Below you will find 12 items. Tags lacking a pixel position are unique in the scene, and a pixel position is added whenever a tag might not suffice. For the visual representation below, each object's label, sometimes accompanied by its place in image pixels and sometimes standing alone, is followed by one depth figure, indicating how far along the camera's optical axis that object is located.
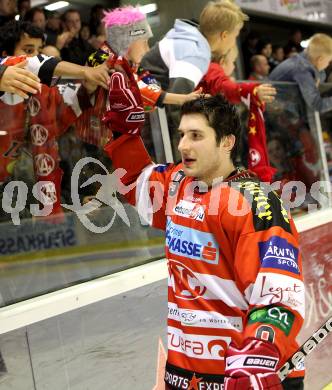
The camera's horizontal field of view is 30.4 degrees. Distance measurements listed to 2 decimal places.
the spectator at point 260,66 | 5.47
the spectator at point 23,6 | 4.04
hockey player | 1.39
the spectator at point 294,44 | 7.20
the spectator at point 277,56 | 6.25
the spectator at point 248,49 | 6.26
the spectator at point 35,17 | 3.94
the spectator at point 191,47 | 2.52
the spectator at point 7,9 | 3.59
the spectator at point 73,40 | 3.71
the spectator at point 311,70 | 3.78
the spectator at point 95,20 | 4.80
